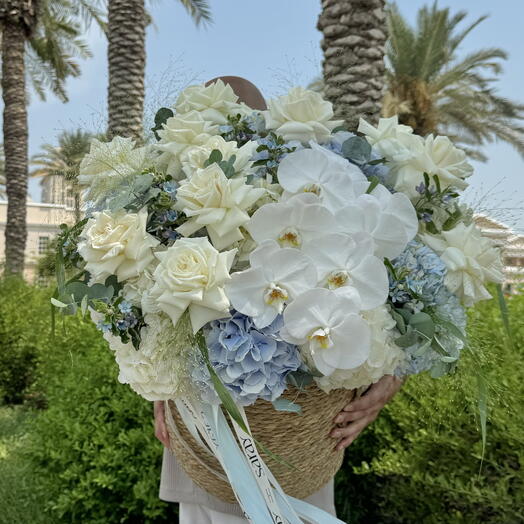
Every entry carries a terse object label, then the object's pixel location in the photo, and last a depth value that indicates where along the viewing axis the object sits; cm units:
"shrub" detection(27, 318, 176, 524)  312
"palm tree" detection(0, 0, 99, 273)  1145
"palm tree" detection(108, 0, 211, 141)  758
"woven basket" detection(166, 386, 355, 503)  126
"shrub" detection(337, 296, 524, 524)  240
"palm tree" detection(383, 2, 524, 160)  1341
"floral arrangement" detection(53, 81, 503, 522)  106
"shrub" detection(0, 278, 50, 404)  753
